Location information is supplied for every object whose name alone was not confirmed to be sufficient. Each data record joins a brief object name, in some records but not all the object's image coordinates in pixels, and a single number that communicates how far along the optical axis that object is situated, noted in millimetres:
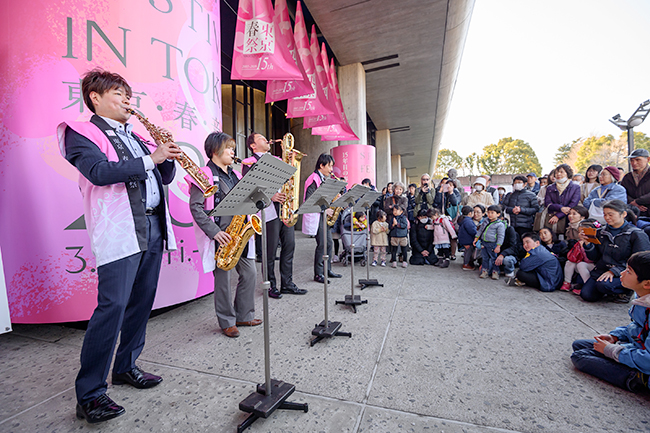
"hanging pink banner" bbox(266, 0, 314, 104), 6106
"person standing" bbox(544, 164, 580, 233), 5117
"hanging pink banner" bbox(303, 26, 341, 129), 8242
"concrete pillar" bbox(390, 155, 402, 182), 29303
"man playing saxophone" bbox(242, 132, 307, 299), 3711
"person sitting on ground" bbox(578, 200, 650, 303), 3549
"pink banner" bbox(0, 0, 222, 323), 2832
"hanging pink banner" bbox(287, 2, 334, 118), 7609
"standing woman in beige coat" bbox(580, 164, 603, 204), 5301
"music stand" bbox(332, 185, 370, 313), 3559
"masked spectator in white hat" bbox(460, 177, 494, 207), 7242
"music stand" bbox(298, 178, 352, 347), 2779
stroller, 6259
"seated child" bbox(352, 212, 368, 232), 5887
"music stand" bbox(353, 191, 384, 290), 4180
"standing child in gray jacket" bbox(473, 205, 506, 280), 5195
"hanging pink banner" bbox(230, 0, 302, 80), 5203
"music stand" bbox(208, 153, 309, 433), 1706
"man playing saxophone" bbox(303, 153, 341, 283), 4559
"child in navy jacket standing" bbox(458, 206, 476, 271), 6020
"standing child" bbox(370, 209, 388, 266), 6293
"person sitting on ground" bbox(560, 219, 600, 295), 4078
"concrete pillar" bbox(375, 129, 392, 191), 19250
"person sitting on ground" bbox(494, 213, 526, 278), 5007
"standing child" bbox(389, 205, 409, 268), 6309
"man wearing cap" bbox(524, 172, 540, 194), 6294
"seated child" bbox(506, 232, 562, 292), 4297
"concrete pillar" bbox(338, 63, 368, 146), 11203
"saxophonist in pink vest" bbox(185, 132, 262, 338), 2850
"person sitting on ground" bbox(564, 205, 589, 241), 4574
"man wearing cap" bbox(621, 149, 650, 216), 4516
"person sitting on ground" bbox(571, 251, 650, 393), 1962
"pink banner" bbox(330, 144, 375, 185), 10016
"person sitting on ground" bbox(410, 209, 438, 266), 6484
